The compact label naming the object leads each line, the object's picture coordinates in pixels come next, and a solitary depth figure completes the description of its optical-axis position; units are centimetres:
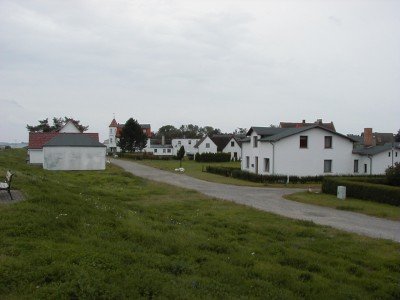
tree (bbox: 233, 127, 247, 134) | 14527
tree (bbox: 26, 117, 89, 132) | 10544
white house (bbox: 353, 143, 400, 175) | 4069
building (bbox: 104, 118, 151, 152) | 11233
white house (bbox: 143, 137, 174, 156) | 10568
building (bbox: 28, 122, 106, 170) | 4838
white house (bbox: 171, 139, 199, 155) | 10275
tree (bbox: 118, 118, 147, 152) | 9224
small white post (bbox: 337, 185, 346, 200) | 2541
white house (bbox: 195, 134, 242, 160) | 8460
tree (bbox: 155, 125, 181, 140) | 13912
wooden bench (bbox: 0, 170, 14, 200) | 1237
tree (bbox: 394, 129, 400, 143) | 8851
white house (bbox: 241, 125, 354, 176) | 3972
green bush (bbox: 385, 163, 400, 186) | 2716
